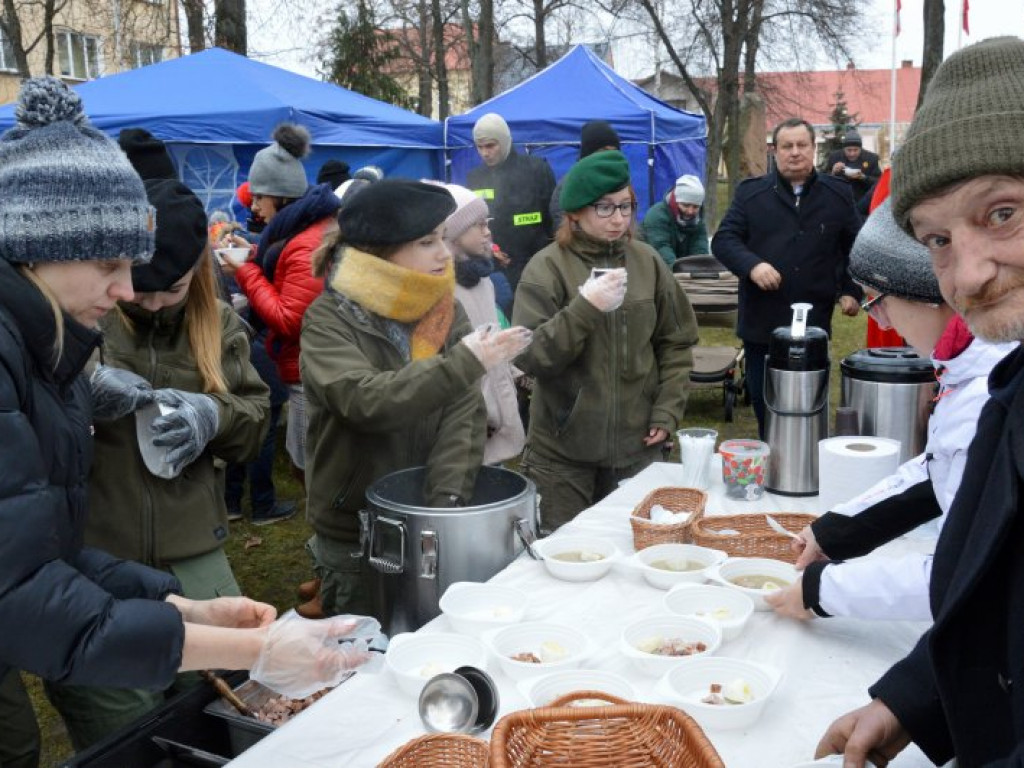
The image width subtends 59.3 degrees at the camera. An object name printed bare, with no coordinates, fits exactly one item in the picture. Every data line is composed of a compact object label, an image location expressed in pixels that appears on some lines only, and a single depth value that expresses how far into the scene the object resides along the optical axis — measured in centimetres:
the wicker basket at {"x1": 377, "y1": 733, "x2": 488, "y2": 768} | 135
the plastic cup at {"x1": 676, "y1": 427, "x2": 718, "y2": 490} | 279
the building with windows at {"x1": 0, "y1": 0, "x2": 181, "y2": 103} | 1396
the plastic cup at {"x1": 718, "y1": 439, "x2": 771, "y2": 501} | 271
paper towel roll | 245
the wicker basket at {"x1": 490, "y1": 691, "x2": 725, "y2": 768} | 127
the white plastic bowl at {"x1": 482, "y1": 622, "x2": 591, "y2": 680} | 175
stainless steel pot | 224
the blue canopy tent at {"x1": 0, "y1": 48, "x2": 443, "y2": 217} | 747
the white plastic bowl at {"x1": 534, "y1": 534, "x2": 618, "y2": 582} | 216
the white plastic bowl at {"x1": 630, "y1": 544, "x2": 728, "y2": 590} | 213
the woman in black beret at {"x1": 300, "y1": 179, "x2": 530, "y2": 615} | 244
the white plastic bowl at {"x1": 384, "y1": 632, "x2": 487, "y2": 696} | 172
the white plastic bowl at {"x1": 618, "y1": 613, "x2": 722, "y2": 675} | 175
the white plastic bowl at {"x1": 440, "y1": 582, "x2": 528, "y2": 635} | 188
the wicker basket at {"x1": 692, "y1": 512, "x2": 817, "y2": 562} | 224
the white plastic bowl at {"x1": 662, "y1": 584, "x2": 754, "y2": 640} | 190
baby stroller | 694
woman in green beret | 330
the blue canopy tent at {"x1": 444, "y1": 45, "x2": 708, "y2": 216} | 989
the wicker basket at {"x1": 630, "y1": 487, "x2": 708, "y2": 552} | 231
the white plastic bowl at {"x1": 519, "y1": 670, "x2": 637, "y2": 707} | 158
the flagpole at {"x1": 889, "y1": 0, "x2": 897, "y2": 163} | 1941
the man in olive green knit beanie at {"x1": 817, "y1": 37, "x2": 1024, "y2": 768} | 102
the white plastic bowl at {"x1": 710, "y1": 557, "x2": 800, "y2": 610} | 208
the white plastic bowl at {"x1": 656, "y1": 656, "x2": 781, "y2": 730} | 150
